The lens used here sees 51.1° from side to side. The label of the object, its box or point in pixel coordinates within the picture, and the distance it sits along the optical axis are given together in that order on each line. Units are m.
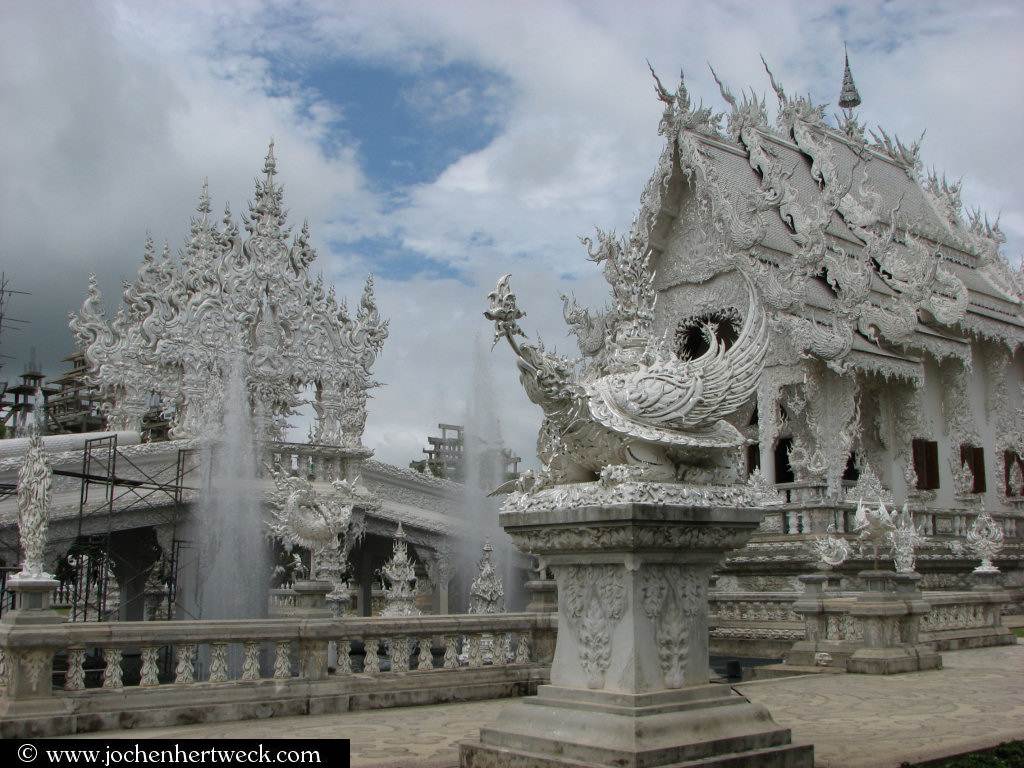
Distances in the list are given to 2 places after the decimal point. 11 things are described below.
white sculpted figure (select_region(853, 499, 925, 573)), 14.44
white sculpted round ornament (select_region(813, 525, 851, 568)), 16.84
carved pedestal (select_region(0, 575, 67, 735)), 7.41
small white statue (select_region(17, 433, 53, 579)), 8.34
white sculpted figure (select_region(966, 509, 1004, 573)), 20.17
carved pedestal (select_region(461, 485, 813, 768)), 5.45
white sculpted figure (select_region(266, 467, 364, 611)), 16.45
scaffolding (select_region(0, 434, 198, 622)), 16.98
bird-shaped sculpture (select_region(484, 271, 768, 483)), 5.95
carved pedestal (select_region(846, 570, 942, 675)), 12.02
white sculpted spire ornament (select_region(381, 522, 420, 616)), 18.03
